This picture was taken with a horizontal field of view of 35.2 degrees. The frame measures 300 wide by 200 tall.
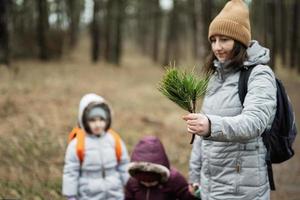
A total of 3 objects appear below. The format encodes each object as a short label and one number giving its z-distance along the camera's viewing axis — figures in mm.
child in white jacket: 4926
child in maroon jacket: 4570
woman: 3141
